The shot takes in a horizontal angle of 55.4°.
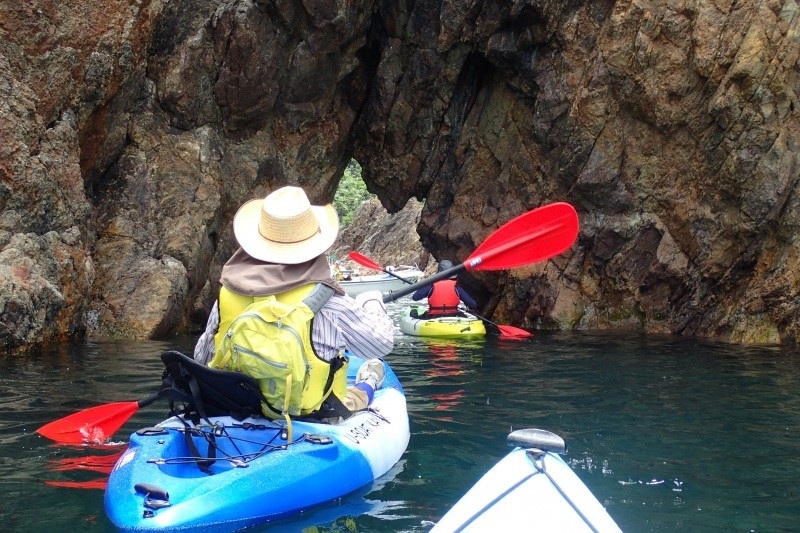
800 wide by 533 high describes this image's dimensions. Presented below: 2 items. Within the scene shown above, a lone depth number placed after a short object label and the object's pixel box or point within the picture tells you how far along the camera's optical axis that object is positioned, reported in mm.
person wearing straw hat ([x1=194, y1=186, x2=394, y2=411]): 3463
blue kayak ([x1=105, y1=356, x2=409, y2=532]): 3031
